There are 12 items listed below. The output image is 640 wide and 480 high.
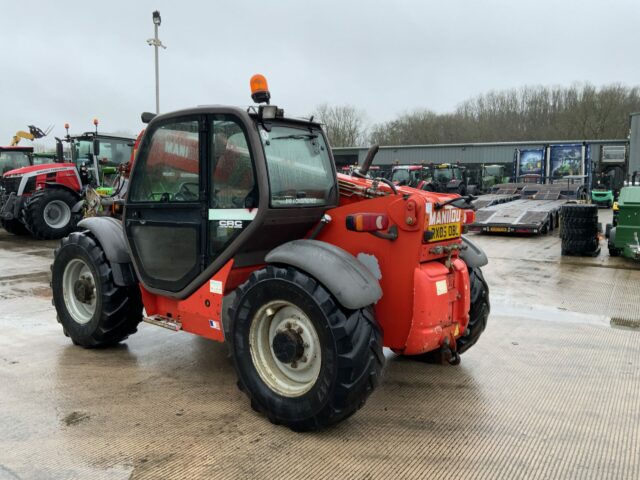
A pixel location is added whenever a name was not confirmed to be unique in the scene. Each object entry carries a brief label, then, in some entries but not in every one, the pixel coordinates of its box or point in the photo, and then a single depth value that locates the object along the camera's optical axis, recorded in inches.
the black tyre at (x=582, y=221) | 395.9
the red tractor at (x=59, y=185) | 497.4
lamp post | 529.8
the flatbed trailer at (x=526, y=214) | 527.5
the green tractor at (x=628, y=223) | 365.4
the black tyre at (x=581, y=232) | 395.9
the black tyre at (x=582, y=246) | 396.3
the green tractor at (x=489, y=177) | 1174.5
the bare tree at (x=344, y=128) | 2198.6
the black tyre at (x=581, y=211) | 396.8
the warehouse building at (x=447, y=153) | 1599.4
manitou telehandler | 120.0
